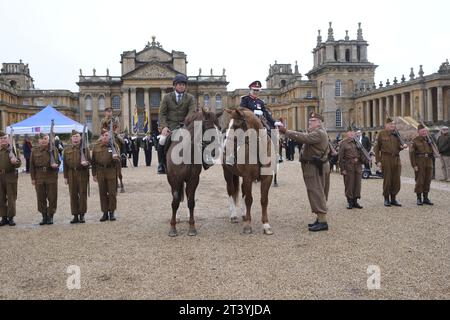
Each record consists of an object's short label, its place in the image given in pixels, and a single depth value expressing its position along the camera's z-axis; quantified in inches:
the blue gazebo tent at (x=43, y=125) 918.4
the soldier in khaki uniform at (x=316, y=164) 361.7
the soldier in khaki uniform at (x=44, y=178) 405.1
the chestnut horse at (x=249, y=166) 336.5
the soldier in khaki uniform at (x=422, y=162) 485.1
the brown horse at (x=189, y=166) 338.3
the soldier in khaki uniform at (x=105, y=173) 421.7
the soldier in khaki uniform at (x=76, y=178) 413.4
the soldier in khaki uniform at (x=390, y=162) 480.4
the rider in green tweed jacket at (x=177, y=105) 364.5
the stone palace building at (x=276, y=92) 2506.2
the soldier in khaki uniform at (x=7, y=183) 405.7
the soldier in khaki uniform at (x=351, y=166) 474.3
